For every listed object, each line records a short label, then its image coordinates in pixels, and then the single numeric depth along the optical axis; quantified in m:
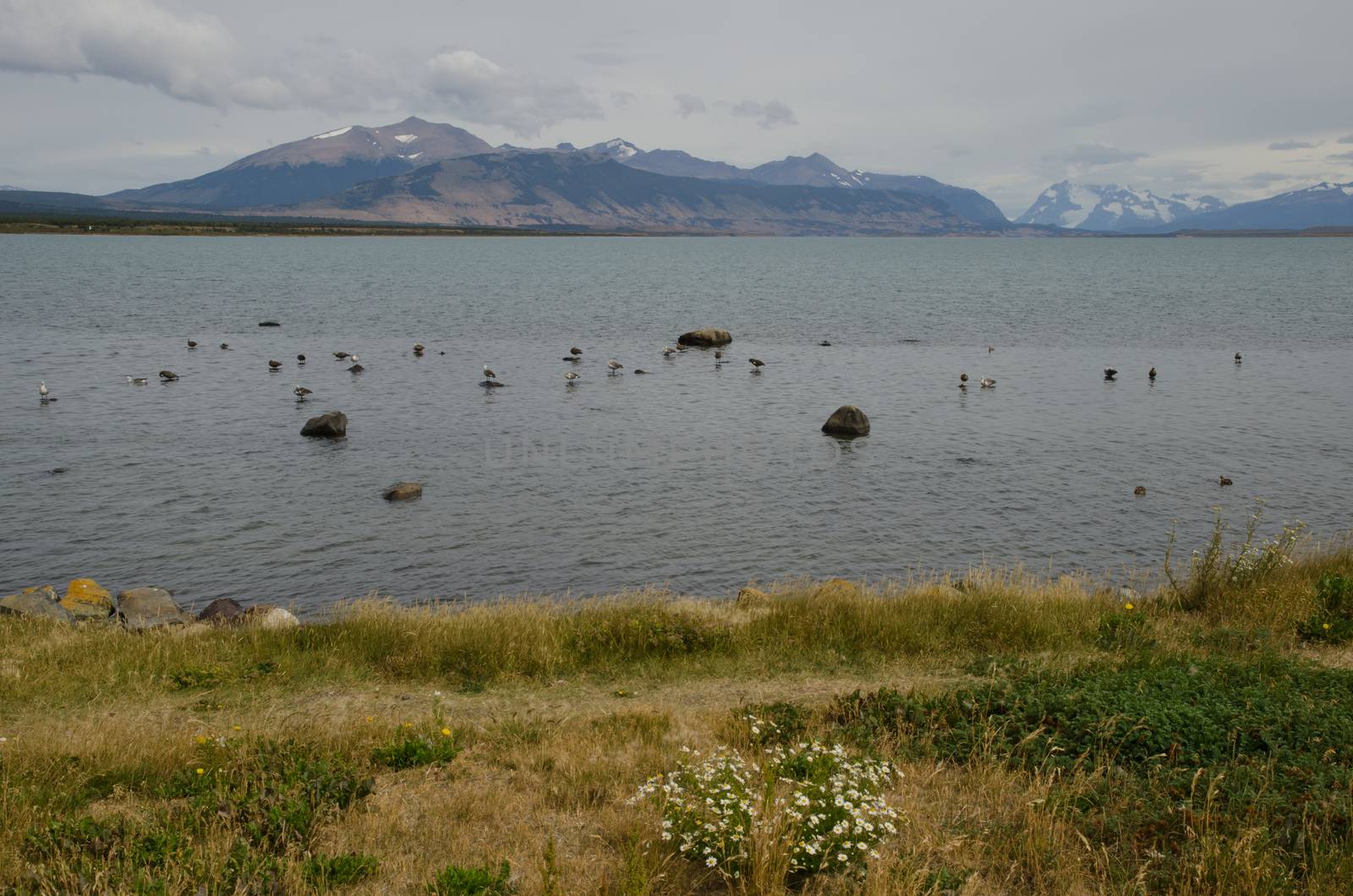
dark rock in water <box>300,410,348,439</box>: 38.25
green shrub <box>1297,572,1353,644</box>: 14.75
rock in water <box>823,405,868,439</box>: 39.47
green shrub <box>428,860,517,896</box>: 7.59
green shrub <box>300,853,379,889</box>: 8.01
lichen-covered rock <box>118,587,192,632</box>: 19.20
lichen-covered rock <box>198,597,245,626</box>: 19.77
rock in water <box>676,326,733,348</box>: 68.25
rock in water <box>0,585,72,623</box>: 19.14
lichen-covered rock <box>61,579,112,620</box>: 20.09
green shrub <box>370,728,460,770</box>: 10.78
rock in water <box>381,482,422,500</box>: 30.41
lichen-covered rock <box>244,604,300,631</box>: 17.21
